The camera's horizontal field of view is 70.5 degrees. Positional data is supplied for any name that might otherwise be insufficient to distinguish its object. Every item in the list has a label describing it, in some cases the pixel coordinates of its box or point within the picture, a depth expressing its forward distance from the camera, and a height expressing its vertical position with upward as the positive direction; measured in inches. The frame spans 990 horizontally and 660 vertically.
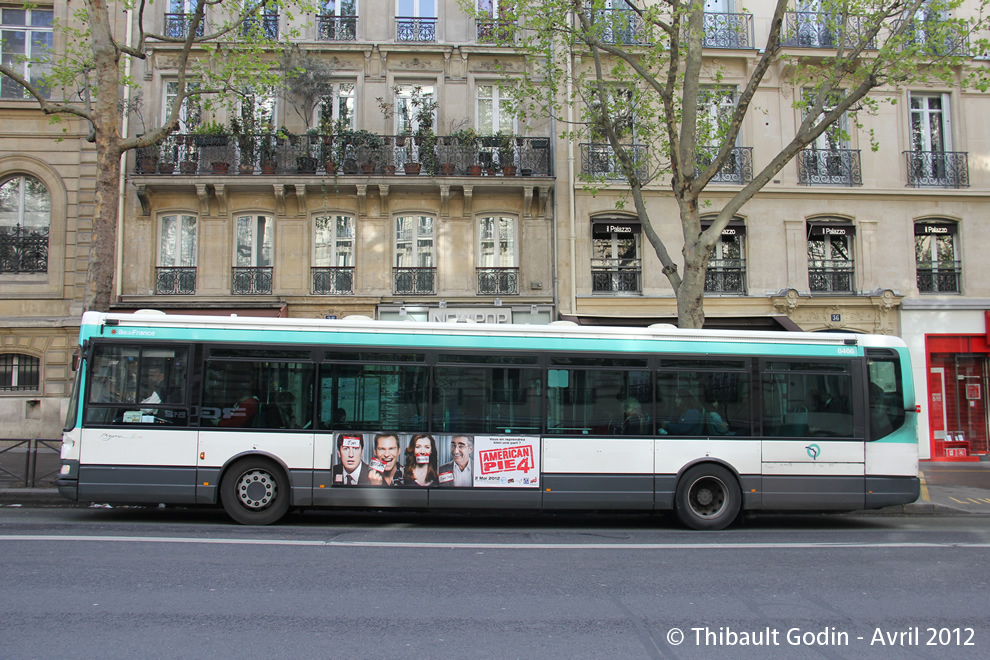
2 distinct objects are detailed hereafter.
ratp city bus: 360.5 -21.8
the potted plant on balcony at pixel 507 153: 715.4 +232.8
